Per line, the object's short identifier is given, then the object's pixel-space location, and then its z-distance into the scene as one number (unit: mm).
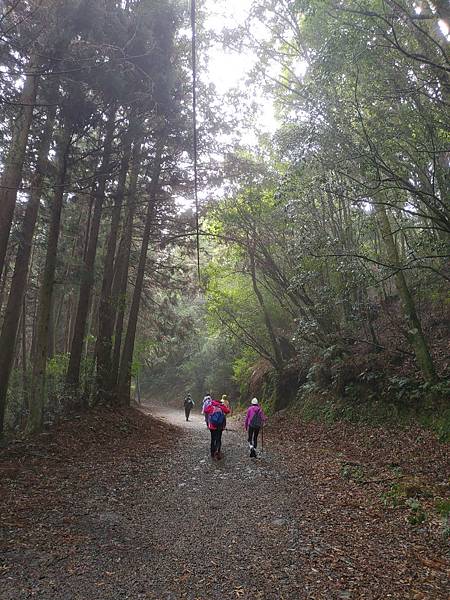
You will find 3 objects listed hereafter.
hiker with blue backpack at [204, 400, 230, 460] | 10414
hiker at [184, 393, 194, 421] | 23708
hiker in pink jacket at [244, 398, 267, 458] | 10766
